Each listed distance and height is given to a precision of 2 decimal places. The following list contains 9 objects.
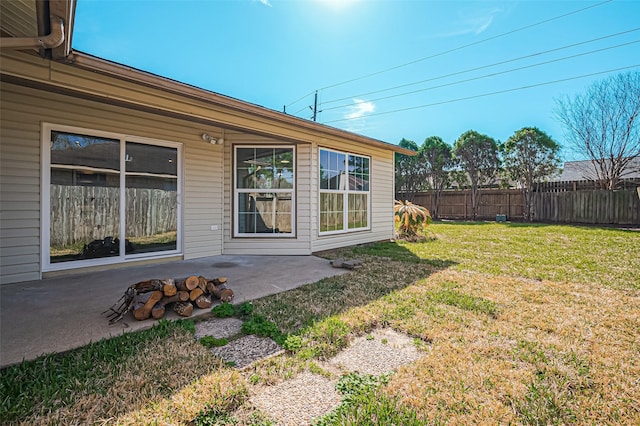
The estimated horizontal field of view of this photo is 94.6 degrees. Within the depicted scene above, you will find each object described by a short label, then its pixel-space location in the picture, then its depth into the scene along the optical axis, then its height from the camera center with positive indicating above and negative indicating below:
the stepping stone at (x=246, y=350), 2.17 -1.07
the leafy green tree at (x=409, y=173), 16.42 +2.36
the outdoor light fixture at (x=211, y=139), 5.76 +1.47
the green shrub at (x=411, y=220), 8.66 -0.17
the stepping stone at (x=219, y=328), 2.59 -1.05
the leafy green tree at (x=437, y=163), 15.73 +2.77
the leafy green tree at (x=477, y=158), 14.59 +2.82
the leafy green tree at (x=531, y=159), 13.07 +2.51
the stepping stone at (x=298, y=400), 1.60 -1.09
